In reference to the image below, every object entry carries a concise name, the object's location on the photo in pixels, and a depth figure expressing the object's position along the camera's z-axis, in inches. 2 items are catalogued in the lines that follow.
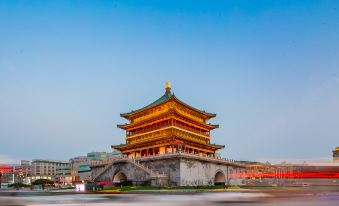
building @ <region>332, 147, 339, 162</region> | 4237.2
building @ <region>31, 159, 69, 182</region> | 5944.9
